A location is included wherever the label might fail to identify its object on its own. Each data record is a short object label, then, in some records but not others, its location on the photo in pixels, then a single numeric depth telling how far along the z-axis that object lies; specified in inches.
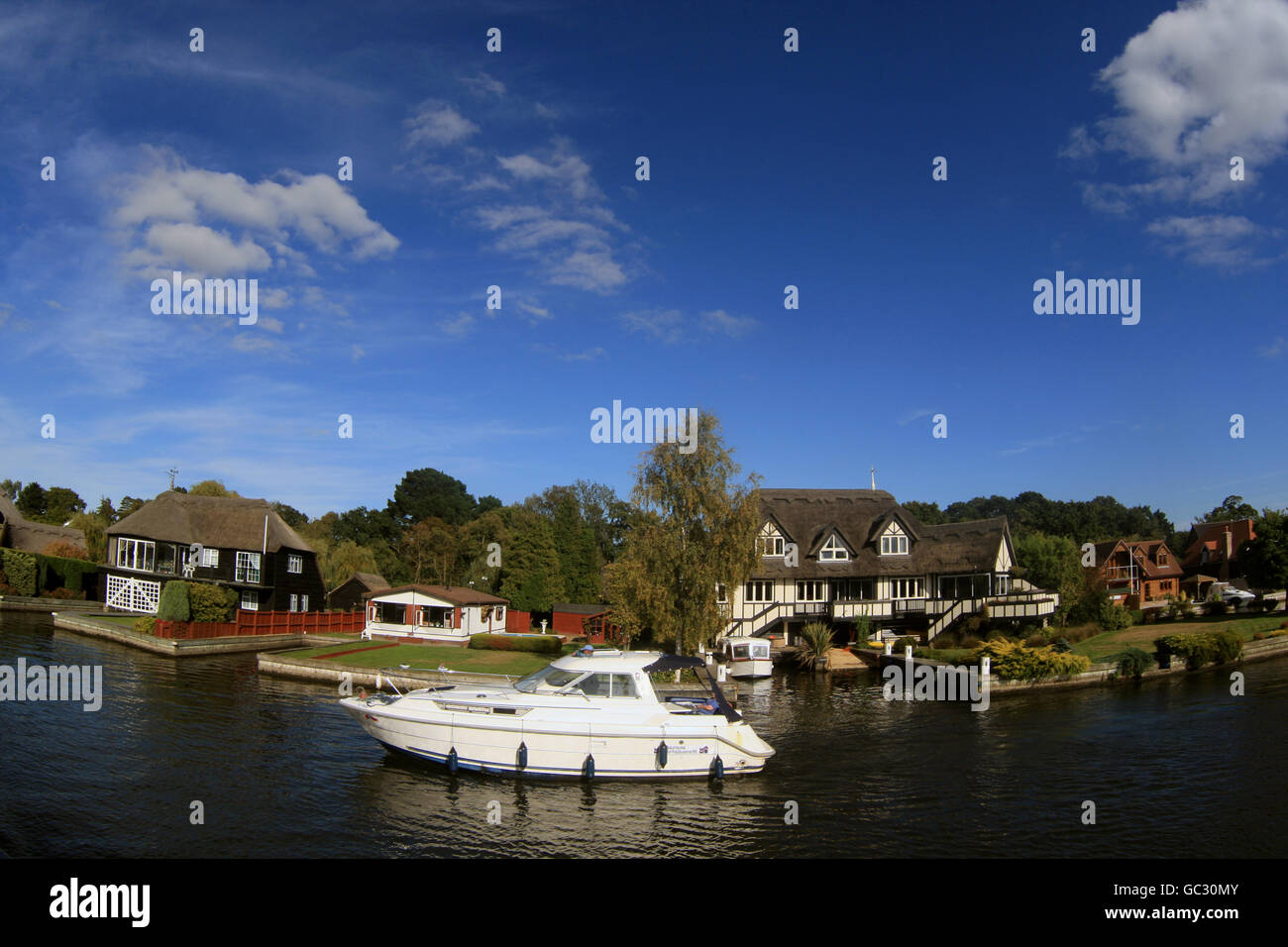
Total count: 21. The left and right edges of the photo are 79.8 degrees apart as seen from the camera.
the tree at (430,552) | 3201.3
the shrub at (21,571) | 2336.4
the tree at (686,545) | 1405.0
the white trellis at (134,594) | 2197.3
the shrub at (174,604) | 1754.4
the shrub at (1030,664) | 1403.8
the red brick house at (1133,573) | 2719.0
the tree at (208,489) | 3228.3
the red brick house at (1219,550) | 3105.3
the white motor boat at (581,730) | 823.7
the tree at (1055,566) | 1956.2
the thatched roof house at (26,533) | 2743.6
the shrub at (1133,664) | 1462.8
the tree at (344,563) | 2955.7
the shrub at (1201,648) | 1536.7
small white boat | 1540.4
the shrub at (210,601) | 1796.3
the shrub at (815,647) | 1663.4
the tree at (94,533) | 2815.0
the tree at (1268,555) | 1877.5
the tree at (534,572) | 2281.0
